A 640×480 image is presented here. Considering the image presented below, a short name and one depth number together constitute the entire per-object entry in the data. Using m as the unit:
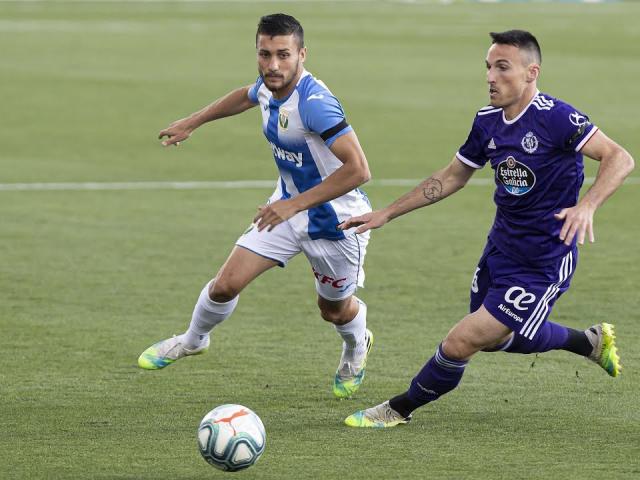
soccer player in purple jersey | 14.55
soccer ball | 13.09
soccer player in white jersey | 15.44
